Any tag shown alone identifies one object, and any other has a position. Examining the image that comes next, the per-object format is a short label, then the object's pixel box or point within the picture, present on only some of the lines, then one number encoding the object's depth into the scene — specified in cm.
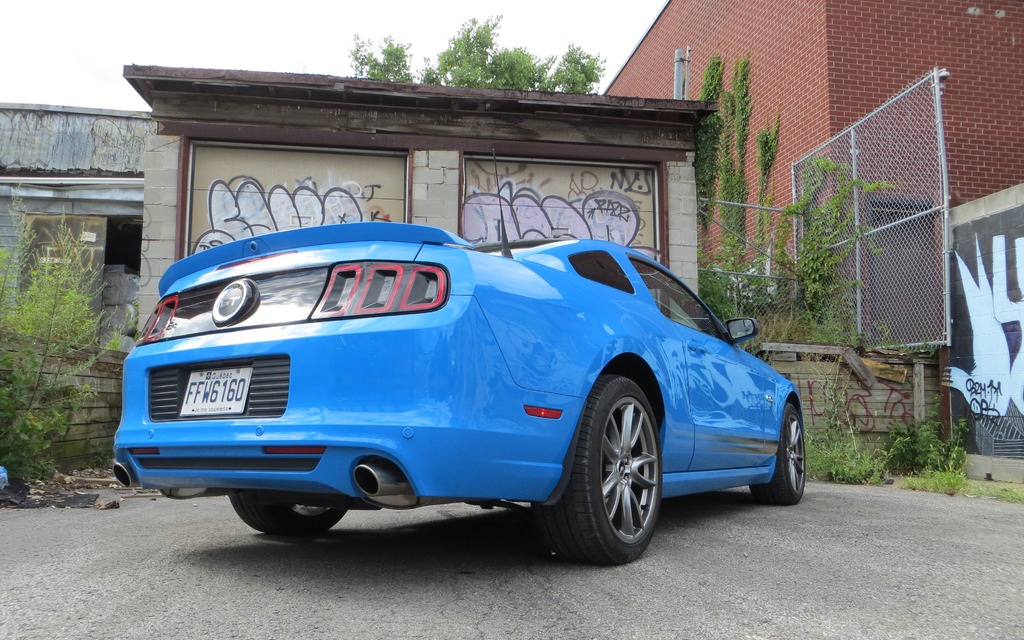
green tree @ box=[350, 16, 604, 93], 3762
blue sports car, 280
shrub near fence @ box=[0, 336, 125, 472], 725
